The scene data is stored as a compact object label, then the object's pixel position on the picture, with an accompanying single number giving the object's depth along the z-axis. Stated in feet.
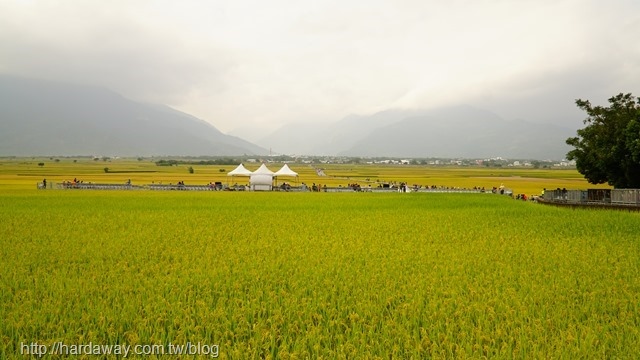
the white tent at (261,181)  184.24
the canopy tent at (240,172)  186.46
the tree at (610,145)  117.70
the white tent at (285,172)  186.36
